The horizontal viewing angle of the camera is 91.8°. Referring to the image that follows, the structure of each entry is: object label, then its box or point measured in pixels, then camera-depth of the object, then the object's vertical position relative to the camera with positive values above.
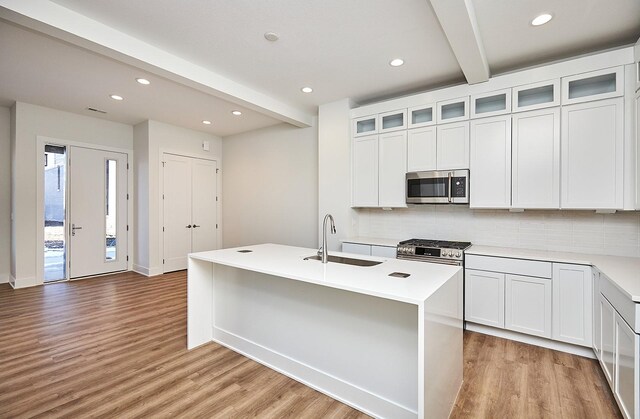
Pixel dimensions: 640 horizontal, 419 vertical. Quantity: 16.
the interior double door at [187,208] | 5.82 +0.00
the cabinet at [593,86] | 2.69 +1.13
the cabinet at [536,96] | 2.96 +1.13
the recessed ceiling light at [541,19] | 2.41 +1.51
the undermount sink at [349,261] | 2.41 -0.42
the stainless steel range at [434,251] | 3.22 -0.46
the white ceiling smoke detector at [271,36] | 2.70 +1.52
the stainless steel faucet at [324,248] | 2.35 -0.30
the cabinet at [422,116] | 3.68 +1.14
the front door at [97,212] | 5.24 -0.08
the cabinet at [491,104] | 3.21 +1.14
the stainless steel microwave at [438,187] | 3.46 +0.25
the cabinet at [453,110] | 3.46 +1.14
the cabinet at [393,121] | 3.88 +1.14
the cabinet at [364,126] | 4.16 +1.14
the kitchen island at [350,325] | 1.70 -0.81
